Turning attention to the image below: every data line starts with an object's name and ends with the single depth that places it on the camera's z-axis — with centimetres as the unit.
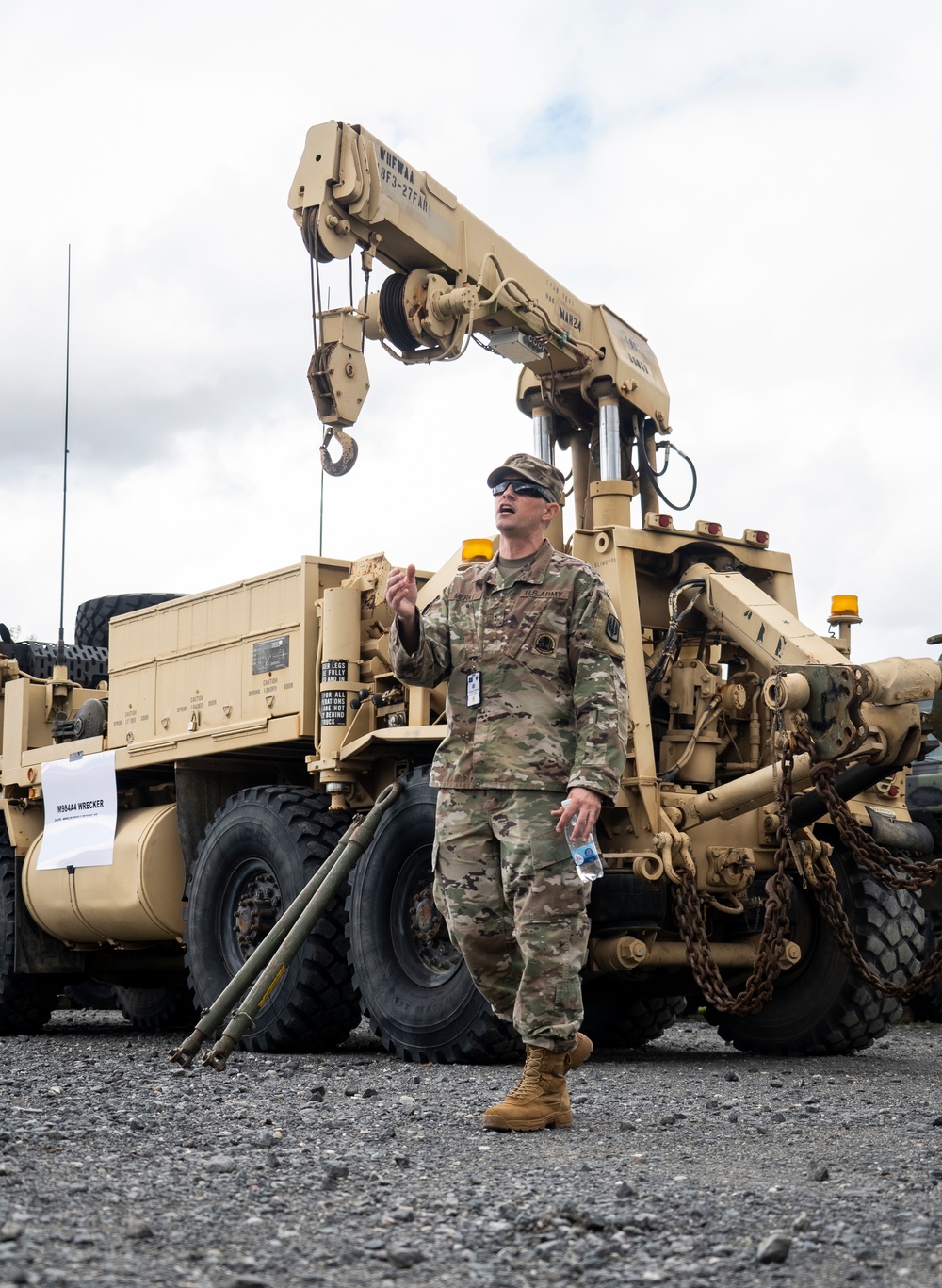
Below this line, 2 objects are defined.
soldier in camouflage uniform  480
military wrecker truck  673
